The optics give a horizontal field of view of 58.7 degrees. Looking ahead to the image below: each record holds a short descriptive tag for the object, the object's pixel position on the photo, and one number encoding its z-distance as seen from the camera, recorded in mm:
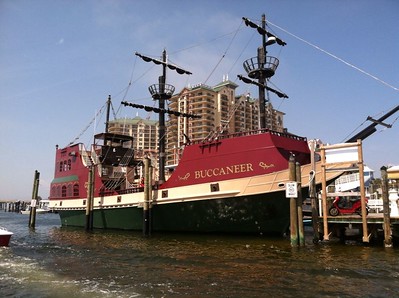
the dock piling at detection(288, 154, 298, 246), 13547
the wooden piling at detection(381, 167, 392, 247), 13227
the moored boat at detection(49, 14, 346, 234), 16438
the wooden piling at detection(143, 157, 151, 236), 19781
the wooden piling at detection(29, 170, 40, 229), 29933
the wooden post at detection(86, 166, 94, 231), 24016
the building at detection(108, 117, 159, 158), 123688
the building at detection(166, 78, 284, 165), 95000
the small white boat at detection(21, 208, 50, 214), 84938
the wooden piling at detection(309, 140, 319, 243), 14477
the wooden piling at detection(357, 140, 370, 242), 13531
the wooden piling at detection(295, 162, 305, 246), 13688
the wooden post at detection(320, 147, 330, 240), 14250
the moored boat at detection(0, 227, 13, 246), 15673
